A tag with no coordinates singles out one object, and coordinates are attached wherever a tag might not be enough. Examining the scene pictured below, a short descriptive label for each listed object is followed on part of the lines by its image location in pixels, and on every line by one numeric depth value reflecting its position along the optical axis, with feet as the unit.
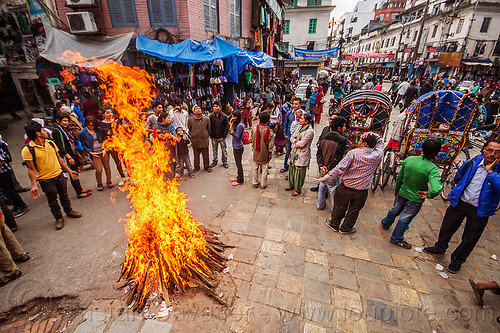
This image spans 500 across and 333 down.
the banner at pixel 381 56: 122.31
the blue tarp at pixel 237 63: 34.85
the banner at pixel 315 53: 86.33
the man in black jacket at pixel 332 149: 15.21
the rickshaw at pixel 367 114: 20.68
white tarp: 25.74
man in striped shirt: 12.90
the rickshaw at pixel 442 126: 18.29
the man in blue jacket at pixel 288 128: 22.65
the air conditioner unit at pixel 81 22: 29.07
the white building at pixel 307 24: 111.86
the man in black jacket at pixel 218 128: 23.15
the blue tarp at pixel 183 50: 25.97
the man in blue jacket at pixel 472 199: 10.57
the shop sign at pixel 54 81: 30.82
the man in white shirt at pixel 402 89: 50.23
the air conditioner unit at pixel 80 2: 28.66
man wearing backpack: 13.74
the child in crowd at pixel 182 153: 21.88
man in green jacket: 11.78
